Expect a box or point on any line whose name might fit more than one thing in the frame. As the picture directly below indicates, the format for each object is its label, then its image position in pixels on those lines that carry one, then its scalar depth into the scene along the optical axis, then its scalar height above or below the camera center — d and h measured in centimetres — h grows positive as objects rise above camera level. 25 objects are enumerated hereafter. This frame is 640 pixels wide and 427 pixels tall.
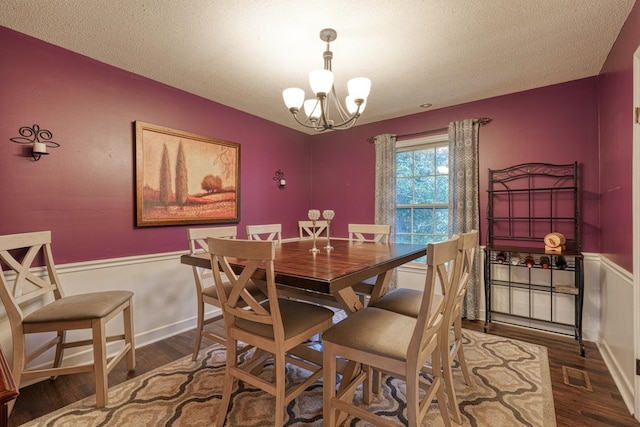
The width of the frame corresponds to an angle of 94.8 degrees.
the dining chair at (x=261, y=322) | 136 -59
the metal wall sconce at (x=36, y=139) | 203 +51
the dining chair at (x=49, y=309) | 168 -61
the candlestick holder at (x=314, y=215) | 229 -3
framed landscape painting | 266 +34
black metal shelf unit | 272 -35
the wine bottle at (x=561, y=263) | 264 -46
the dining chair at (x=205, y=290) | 220 -60
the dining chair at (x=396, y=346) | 124 -62
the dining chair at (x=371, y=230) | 291 -19
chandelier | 183 +79
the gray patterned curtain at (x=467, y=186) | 316 +28
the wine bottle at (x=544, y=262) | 264 -46
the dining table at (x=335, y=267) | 135 -29
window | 354 +27
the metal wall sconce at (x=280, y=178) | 400 +46
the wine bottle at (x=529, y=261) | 270 -46
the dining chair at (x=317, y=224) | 330 -15
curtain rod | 316 +97
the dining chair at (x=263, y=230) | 283 -18
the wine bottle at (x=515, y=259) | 290 -47
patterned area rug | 164 -117
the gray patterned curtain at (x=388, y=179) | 376 +42
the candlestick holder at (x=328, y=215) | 234 -3
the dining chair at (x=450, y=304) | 154 -59
